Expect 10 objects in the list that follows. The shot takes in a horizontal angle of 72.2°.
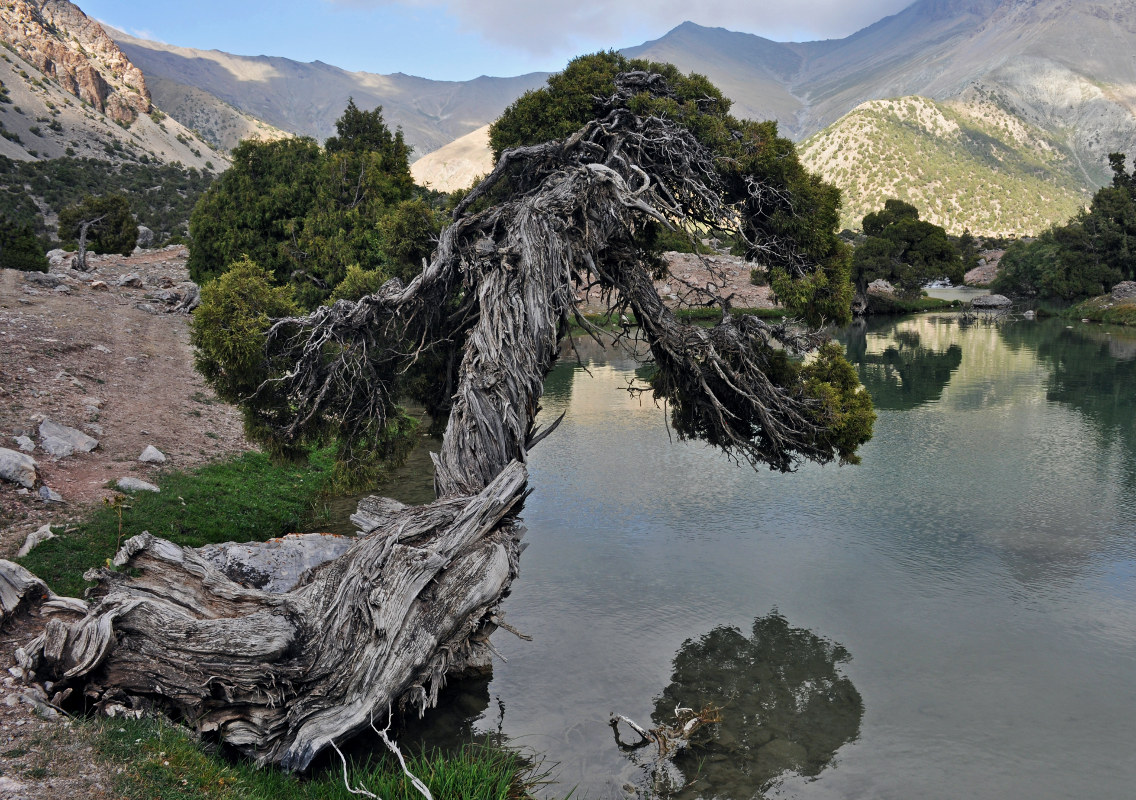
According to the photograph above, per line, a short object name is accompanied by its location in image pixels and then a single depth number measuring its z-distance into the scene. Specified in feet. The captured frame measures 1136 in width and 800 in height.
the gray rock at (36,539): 34.12
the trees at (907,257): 198.18
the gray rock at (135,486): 44.24
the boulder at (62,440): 45.80
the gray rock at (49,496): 39.65
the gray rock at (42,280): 92.73
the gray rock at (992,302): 217.56
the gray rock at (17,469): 39.70
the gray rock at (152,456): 49.49
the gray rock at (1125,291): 174.77
